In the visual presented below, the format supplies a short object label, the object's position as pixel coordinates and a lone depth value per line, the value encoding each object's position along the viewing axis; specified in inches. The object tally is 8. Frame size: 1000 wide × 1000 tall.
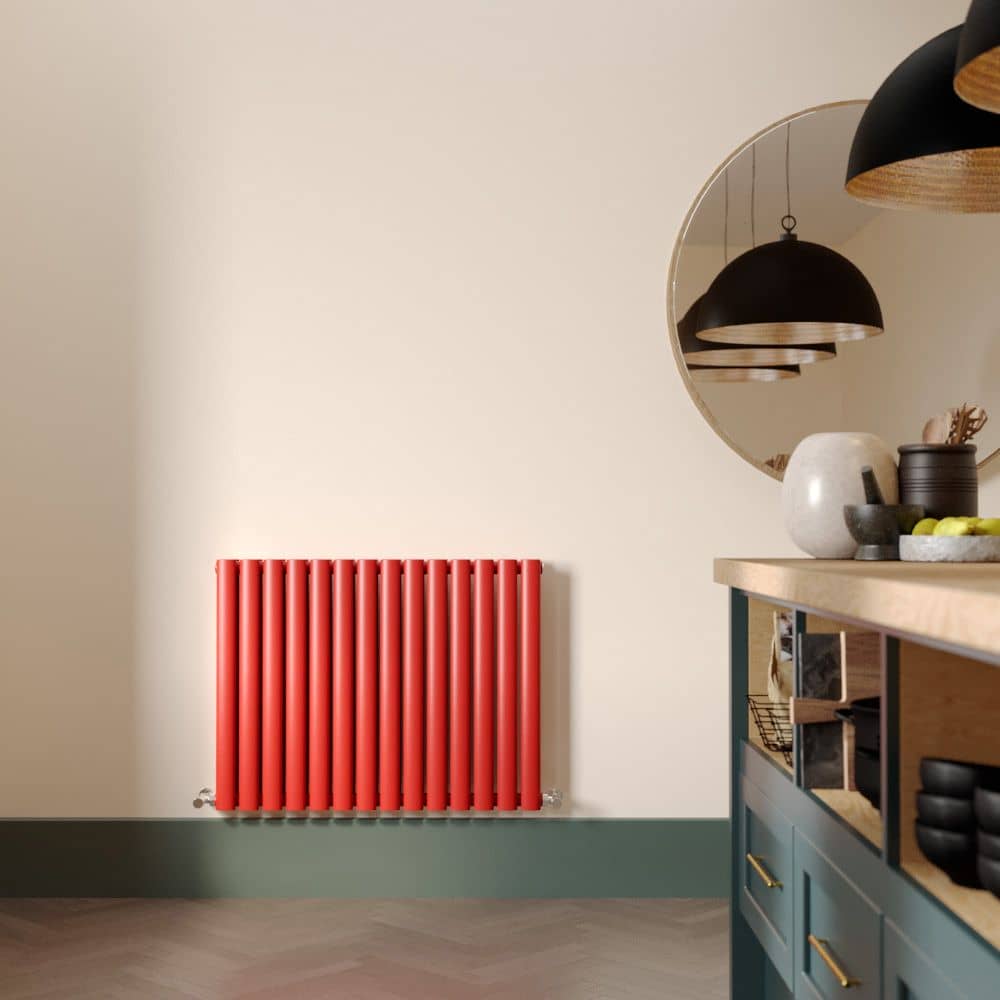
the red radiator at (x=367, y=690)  123.9
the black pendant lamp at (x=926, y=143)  75.2
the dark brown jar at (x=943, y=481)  78.4
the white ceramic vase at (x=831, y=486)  80.7
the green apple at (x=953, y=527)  70.7
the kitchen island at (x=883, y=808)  44.4
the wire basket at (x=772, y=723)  79.8
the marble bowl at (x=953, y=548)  69.4
